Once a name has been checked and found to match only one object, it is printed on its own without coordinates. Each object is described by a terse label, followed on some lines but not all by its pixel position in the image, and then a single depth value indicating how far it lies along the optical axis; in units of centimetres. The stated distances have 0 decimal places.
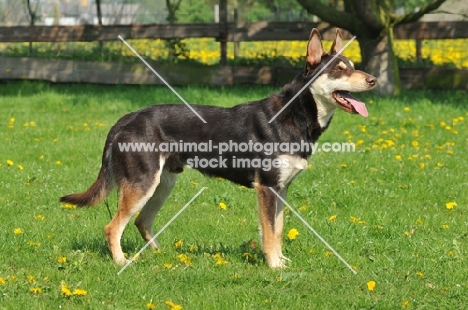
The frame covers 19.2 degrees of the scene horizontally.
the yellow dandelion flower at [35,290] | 964
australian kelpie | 1117
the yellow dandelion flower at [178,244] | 1213
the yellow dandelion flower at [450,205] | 1393
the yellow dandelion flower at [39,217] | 1348
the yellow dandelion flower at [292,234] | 1220
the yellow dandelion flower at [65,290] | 947
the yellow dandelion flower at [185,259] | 1104
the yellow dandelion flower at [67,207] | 1431
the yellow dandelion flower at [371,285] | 988
